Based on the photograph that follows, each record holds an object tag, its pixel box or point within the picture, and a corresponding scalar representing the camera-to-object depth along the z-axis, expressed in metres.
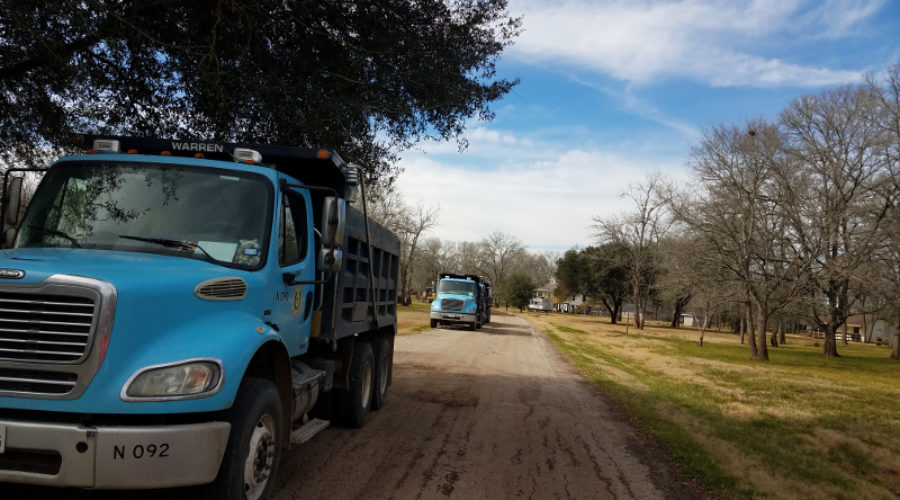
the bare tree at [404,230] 59.28
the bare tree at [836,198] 24.05
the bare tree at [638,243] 54.22
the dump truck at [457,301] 31.30
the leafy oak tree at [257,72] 7.03
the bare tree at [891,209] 25.23
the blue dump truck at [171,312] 3.18
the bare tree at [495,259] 112.44
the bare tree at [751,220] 24.50
